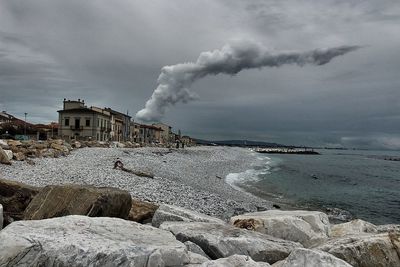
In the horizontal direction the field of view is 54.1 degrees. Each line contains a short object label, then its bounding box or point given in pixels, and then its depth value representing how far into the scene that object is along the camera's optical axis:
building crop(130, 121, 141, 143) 133.40
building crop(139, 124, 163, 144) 144.62
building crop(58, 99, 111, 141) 86.88
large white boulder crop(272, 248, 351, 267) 5.42
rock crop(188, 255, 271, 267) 5.45
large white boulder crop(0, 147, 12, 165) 24.17
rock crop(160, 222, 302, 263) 6.80
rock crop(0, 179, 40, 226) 9.07
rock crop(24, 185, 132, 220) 7.74
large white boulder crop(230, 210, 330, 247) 8.41
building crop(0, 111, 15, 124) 103.47
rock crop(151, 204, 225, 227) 8.85
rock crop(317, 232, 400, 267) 6.73
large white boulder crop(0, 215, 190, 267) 5.16
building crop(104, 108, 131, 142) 104.12
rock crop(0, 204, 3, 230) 7.15
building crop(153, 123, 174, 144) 170.62
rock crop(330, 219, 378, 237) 9.39
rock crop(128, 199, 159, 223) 9.82
